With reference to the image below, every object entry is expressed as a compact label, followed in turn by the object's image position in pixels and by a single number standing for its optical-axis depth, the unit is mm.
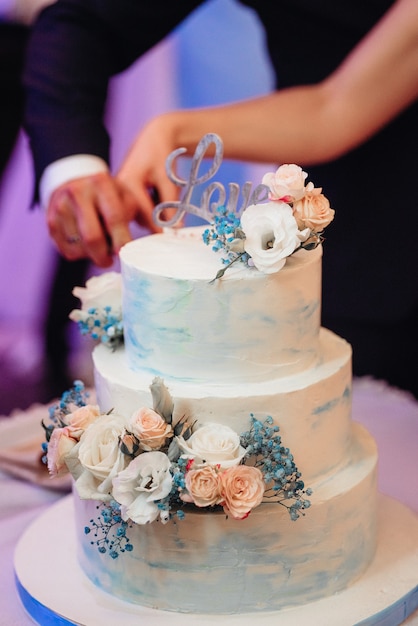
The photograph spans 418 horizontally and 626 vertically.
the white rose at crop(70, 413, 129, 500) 2115
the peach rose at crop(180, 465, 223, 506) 2039
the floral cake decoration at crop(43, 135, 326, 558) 2061
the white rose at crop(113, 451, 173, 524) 2053
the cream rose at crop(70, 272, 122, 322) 2576
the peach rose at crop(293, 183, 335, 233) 2166
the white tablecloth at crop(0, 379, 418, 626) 2639
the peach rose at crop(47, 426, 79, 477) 2197
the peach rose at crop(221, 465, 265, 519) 2047
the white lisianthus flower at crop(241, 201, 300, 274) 2115
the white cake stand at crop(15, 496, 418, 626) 2219
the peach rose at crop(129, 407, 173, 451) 2066
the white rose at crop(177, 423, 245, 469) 2078
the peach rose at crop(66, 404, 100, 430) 2229
